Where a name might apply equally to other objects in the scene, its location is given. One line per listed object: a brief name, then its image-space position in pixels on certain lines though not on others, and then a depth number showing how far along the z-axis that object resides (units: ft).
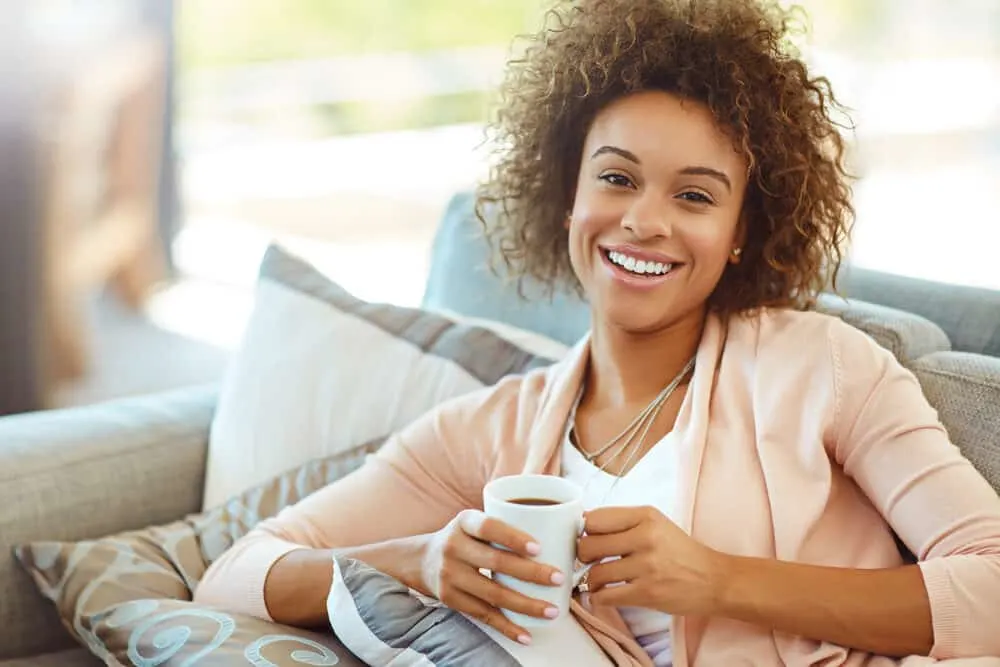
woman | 5.40
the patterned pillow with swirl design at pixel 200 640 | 5.72
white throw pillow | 6.75
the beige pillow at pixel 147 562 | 6.12
